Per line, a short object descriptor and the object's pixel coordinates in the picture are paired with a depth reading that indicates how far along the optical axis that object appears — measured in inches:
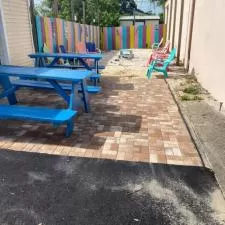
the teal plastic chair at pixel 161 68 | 325.1
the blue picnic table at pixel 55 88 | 141.3
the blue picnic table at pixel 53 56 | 266.2
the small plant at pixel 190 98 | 227.8
